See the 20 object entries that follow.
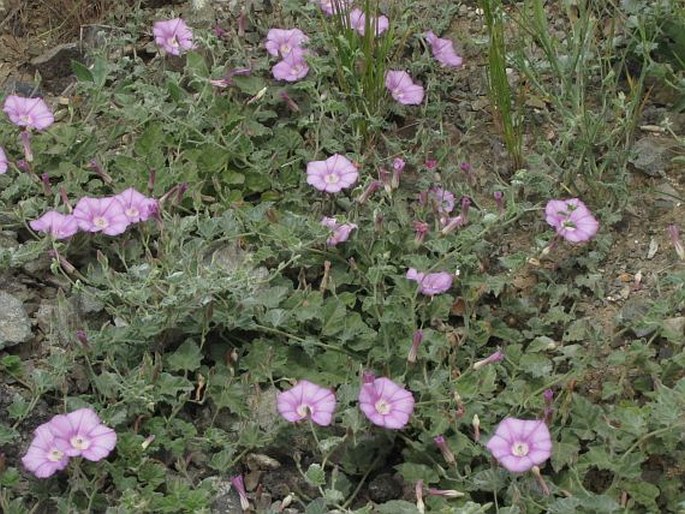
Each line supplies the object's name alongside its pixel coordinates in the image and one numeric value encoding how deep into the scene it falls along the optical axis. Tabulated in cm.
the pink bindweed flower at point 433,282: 301
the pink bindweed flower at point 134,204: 308
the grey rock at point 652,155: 344
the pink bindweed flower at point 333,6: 342
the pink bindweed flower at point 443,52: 370
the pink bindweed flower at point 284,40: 364
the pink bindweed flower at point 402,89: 357
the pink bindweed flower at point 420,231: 307
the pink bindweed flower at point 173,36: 366
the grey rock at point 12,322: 290
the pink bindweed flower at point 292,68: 357
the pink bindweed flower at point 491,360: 283
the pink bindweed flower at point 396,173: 324
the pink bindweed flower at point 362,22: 353
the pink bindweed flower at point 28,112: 335
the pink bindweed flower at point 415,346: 278
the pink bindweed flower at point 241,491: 263
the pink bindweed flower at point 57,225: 302
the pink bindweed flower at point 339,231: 307
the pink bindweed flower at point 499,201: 308
